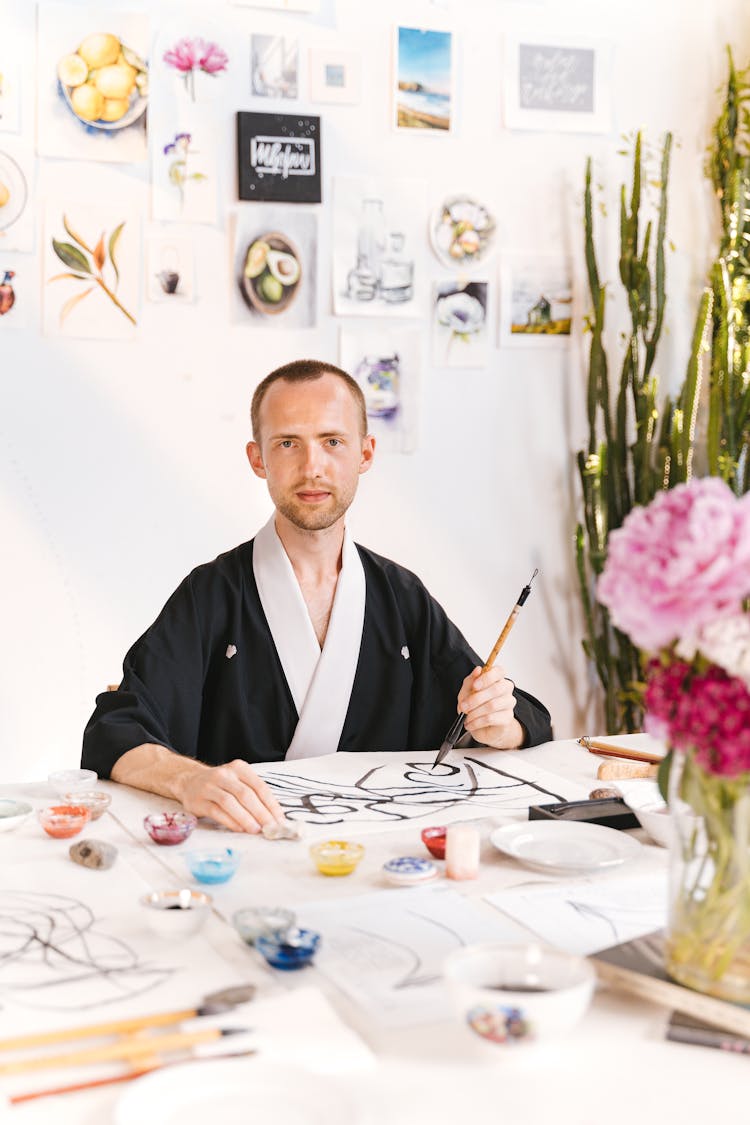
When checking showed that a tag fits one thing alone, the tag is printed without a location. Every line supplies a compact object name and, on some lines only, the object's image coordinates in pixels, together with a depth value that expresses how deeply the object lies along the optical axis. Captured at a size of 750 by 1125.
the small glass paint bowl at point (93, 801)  1.61
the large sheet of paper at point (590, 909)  1.21
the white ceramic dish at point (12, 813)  1.55
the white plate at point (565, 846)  1.41
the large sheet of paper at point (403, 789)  1.66
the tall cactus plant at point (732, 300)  3.34
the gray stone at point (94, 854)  1.40
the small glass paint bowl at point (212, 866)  1.35
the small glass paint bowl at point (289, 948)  1.10
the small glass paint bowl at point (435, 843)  1.46
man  2.15
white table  0.89
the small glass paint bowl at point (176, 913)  1.18
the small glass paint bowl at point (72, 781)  1.73
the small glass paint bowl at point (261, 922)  1.15
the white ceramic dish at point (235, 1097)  0.87
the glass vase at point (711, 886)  1.01
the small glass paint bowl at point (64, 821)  1.52
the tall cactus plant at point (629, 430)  3.36
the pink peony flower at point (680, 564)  0.95
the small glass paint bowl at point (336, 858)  1.39
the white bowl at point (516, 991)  0.93
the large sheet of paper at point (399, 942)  1.06
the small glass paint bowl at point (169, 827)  1.49
